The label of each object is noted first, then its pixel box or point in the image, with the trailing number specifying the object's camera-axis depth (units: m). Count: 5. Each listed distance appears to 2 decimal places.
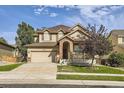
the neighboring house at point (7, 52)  13.04
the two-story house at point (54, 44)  12.60
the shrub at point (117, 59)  11.45
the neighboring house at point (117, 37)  13.96
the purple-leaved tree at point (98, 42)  9.99
